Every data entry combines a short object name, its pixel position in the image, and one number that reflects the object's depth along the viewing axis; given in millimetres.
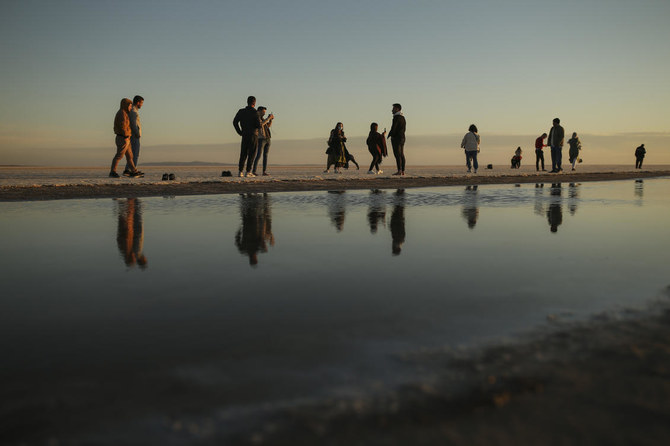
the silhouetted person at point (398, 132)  19094
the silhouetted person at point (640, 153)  34041
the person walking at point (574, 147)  26745
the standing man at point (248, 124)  15586
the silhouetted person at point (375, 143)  21016
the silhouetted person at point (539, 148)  26253
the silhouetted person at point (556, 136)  22836
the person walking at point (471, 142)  22114
